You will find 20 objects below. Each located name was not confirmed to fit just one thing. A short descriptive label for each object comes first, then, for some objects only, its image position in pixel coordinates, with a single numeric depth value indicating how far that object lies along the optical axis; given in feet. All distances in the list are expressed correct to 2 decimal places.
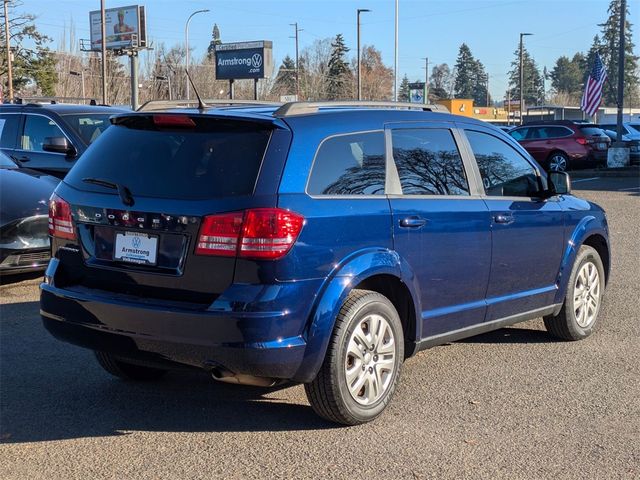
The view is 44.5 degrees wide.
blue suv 12.69
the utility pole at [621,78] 77.82
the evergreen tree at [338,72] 290.97
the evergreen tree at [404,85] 466.45
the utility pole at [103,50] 117.74
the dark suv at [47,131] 32.91
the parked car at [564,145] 80.12
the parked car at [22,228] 23.99
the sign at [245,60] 196.65
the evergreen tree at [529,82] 488.02
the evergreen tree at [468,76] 489.67
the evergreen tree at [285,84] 265.13
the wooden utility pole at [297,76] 211.94
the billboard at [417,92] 205.67
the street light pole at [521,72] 218.91
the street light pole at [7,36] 156.66
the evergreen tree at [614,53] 376.07
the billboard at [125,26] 196.54
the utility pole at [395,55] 153.54
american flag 99.82
